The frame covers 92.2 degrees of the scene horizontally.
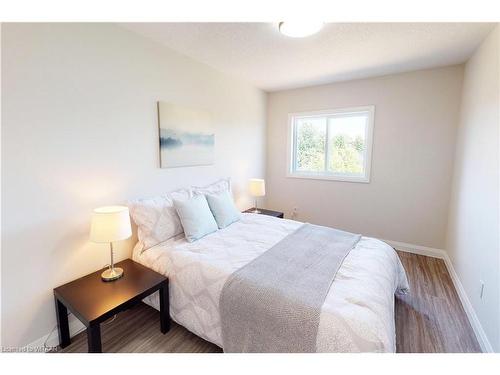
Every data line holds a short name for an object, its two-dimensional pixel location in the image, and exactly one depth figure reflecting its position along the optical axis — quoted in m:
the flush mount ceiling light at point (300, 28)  1.86
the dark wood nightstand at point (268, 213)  3.52
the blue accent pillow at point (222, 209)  2.59
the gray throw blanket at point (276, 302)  1.33
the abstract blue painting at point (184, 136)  2.46
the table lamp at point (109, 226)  1.66
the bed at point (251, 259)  1.24
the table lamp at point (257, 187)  3.54
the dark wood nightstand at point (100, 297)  1.42
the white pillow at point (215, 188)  2.79
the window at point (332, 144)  3.51
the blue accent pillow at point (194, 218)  2.22
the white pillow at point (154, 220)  2.10
